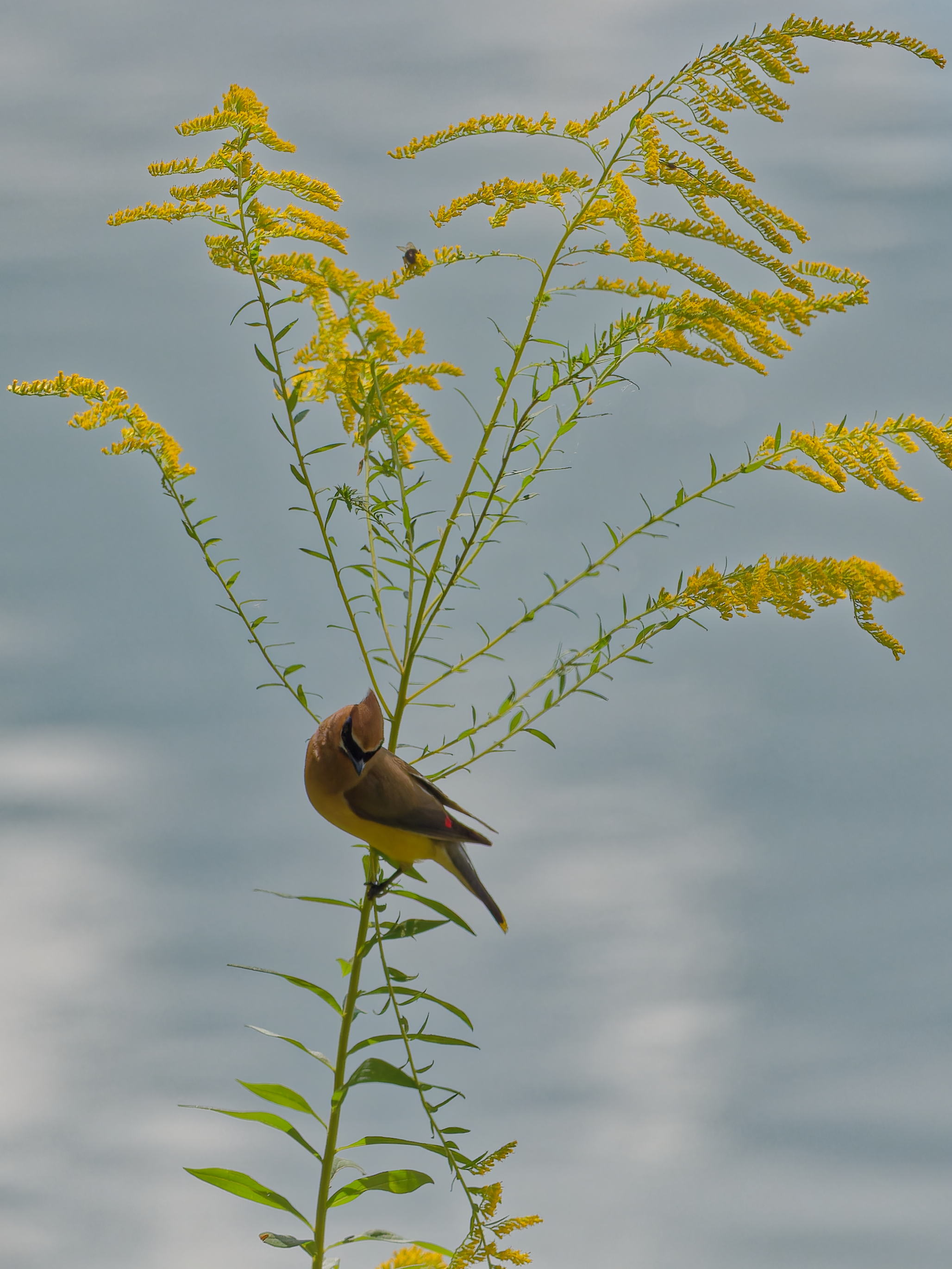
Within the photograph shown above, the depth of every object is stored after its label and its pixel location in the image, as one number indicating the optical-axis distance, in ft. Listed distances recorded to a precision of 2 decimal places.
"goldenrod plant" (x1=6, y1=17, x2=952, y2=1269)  29.68
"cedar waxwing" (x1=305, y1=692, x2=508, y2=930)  29.62
